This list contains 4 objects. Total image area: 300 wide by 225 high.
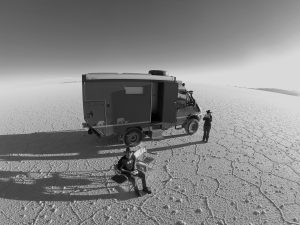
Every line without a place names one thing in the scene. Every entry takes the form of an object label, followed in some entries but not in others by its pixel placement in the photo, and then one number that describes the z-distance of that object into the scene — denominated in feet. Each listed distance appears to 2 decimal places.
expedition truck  23.82
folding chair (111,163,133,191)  16.60
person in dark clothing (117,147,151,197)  16.03
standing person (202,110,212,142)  27.02
